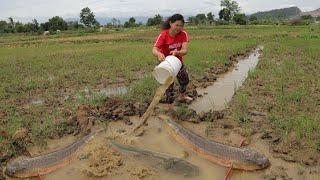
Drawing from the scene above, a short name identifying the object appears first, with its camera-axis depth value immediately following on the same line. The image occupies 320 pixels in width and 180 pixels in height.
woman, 3.97
